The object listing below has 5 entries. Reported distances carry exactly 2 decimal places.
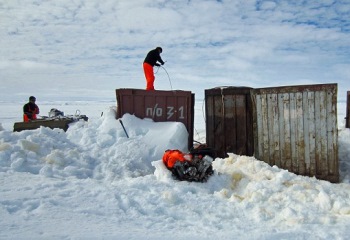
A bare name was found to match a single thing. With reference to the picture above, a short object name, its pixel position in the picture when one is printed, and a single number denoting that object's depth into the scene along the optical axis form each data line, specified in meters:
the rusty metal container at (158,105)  9.05
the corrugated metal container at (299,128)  6.93
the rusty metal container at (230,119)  8.09
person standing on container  10.95
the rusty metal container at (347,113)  12.01
